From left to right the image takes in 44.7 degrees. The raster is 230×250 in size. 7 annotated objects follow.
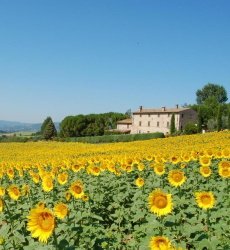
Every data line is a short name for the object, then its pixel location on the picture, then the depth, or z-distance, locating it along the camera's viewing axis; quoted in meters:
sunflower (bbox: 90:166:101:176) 6.51
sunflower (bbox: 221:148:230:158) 7.80
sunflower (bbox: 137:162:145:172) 7.46
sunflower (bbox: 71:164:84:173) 7.30
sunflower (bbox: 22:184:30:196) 5.70
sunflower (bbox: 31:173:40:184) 6.58
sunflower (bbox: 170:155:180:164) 7.52
